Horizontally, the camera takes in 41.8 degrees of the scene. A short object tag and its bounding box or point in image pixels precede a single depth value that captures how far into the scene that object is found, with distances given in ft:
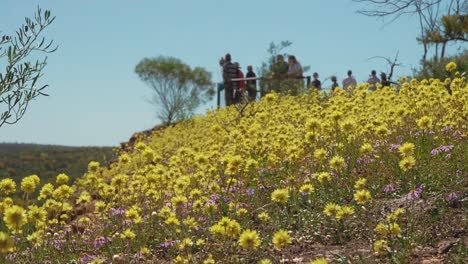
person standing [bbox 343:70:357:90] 63.05
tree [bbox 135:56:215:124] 113.93
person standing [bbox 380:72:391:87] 56.54
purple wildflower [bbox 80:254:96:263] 16.10
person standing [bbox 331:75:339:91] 66.30
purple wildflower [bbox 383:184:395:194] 17.71
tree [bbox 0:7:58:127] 13.61
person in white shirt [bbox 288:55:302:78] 68.03
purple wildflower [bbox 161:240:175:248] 16.35
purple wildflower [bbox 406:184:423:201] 16.12
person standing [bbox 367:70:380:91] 60.05
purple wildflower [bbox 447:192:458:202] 15.90
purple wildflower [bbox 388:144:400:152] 21.44
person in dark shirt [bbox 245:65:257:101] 67.92
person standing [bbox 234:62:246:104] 69.42
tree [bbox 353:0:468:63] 68.90
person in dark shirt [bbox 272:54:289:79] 69.64
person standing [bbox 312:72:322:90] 68.13
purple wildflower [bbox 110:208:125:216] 19.82
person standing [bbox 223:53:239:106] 69.26
